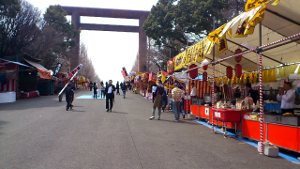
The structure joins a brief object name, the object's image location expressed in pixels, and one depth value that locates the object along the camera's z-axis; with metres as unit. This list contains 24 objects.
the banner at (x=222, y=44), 8.49
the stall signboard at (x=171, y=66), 15.38
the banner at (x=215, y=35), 7.92
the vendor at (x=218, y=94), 13.70
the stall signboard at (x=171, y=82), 15.25
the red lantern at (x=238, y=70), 10.68
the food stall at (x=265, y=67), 6.11
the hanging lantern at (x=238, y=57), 9.30
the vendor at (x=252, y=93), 10.34
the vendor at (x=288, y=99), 7.26
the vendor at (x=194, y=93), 13.73
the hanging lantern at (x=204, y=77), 14.33
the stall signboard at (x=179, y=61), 12.90
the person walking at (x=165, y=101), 15.88
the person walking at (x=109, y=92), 14.41
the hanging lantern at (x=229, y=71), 12.04
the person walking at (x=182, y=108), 13.13
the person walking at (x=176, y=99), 11.45
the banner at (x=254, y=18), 5.89
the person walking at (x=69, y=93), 14.62
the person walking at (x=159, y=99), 11.84
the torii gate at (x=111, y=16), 42.56
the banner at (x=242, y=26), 6.33
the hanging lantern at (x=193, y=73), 12.52
